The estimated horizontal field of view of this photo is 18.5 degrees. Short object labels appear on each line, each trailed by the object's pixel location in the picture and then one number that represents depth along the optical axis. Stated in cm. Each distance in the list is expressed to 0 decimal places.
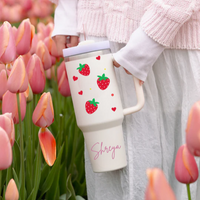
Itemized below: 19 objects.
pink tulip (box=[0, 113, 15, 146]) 106
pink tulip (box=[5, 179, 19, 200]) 106
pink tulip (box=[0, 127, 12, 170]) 101
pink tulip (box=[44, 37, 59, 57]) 162
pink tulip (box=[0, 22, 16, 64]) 122
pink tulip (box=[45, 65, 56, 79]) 195
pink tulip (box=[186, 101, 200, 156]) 80
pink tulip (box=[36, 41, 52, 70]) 149
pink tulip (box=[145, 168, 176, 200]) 64
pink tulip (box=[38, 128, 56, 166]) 121
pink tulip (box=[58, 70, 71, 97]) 152
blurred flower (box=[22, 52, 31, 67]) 149
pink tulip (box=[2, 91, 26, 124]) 122
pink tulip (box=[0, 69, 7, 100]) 125
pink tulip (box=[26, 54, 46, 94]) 132
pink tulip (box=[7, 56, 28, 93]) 116
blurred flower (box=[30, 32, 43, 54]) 158
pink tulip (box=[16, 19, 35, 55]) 130
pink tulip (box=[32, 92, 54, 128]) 120
